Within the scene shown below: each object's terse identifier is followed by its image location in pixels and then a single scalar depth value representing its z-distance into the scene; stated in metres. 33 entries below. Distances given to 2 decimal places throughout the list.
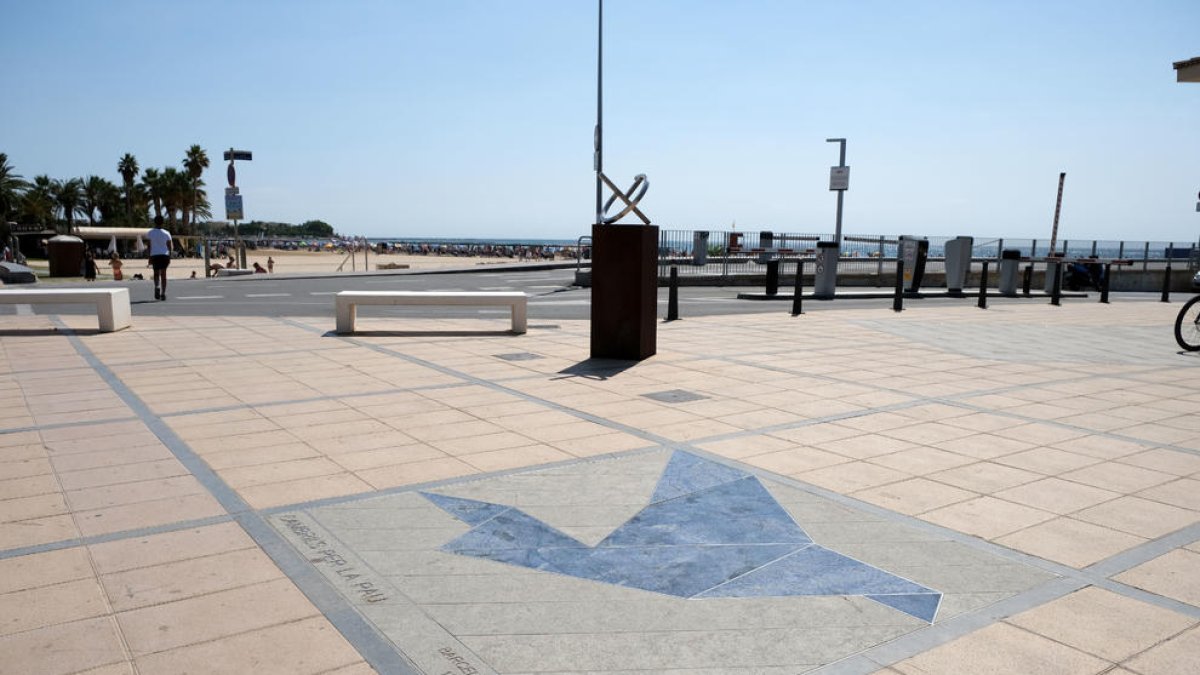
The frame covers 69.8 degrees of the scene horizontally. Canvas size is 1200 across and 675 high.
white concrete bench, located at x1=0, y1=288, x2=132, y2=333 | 12.12
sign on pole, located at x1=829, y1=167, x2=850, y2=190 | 29.27
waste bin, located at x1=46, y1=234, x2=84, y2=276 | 29.78
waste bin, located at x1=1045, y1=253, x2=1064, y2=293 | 24.00
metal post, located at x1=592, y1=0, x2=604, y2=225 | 29.67
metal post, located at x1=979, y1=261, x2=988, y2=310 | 19.44
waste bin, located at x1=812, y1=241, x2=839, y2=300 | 23.09
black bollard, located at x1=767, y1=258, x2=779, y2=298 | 22.06
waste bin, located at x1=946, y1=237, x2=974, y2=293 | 25.95
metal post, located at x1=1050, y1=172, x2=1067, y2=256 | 33.77
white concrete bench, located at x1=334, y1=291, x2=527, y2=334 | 11.96
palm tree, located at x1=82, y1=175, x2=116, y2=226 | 91.75
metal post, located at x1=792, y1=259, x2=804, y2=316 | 16.67
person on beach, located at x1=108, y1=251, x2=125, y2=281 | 28.48
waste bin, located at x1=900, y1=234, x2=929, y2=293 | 24.48
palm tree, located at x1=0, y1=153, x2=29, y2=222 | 67.19
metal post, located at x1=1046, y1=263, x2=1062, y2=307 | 21.45
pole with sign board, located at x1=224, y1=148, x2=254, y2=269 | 29.02
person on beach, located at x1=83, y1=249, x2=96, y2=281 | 28.73
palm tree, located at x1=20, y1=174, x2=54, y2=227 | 81.38
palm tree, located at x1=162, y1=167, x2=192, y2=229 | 85.31
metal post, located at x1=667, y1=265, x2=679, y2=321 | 15.16
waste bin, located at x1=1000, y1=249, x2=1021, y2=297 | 26.80
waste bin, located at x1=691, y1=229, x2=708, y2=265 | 30.16
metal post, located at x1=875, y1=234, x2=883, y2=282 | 30.92
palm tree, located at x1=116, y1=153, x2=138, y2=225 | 91.56
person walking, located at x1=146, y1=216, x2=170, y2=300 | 17.16
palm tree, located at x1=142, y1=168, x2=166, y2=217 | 85.69
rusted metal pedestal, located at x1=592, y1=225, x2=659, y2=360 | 9.91
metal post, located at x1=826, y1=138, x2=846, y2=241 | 29.47
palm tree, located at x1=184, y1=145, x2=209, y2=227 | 85.00
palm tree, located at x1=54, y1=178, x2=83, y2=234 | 90.50
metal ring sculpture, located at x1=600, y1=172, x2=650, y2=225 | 9.97
